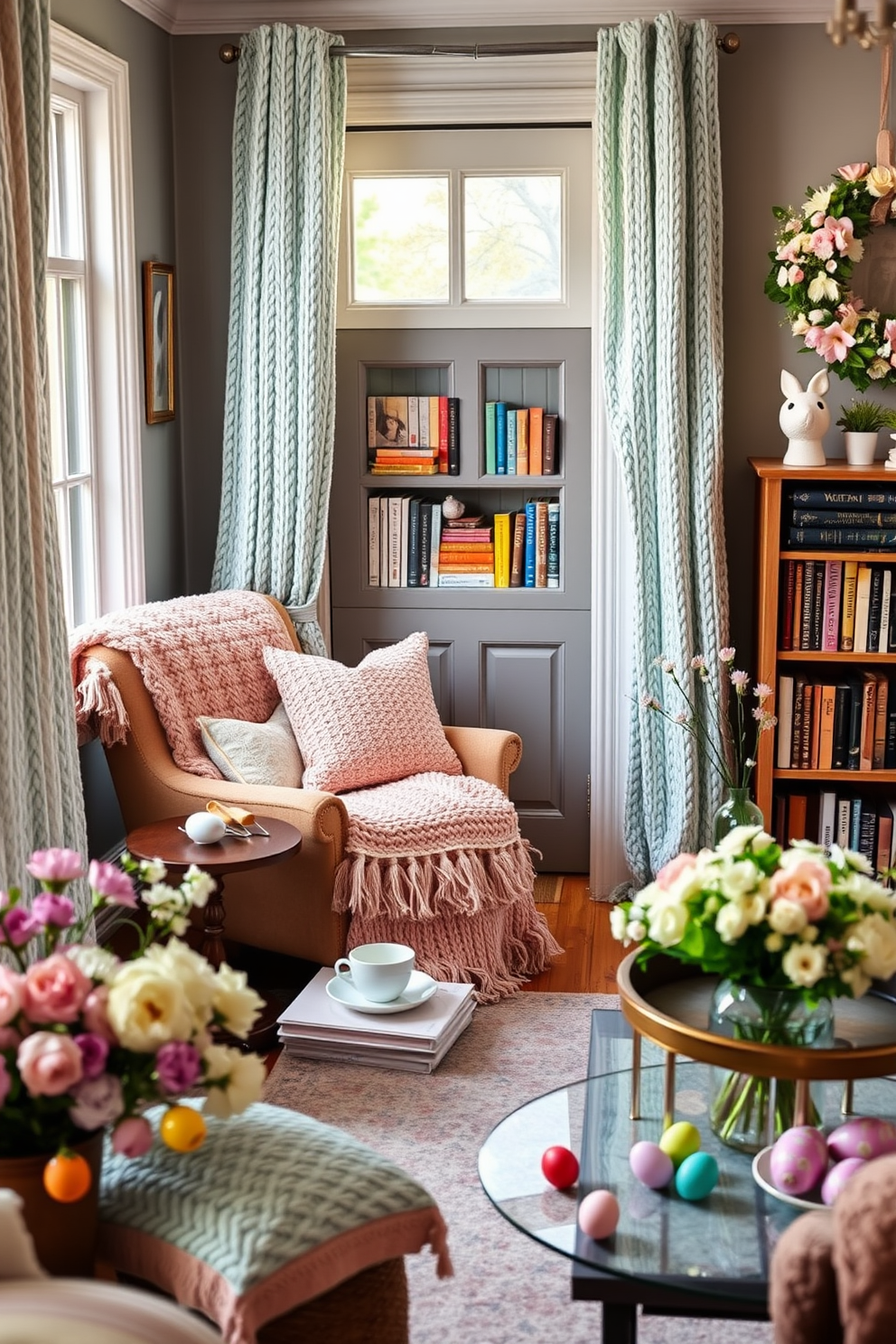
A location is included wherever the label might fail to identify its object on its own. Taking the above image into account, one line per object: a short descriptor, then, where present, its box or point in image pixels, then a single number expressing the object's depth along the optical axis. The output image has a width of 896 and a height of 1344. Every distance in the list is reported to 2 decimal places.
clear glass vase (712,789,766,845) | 3.91
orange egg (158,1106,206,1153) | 1.71
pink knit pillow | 3.82
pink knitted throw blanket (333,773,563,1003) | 3.50
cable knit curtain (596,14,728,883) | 4.04
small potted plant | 4.14
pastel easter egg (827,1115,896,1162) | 2.09
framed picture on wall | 4.14
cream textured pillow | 3.71
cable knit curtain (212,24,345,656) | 4.16
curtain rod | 4.13
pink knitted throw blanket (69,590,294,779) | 3.58
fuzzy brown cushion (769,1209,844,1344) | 1.55
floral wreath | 4.07
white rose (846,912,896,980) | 1.96
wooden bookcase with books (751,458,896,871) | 4.06
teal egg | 2.07
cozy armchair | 3.45
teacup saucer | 3.32
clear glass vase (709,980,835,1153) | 2.12
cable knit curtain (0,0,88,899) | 2.75
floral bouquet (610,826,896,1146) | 1.97
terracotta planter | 1.72
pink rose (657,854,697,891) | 2.11
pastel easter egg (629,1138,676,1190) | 2.11
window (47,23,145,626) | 3.78
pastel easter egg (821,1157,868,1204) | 2.02
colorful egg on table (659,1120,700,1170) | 2.16
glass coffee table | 1.91
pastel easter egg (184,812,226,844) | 3.27
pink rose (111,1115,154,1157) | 1.69
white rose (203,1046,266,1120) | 1.73
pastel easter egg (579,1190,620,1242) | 1.99
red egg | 2.14
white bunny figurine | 4.05
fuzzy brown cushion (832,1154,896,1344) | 1.48
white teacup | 3.27
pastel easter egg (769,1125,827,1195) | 2.05
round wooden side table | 3.16
